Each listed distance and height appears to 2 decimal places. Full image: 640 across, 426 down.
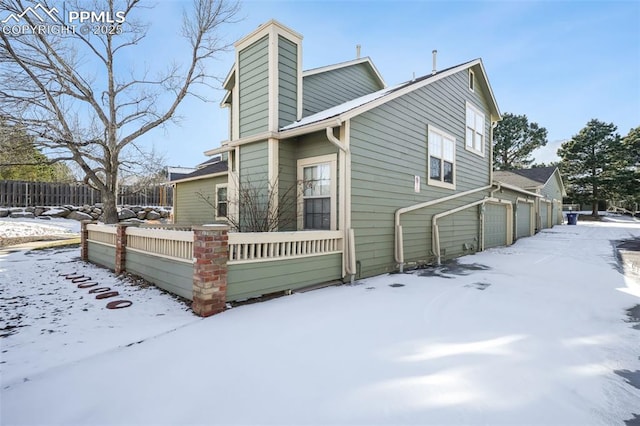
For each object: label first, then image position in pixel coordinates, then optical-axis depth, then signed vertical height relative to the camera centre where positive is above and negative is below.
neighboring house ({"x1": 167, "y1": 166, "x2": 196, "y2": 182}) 24.63 +3.73
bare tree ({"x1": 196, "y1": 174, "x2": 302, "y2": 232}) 6.40 +0.11
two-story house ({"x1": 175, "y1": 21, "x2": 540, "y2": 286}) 5.82 +1.26
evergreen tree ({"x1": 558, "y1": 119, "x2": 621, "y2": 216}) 28.78 +5.02
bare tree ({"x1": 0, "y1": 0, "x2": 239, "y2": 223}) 9.91 +4.76
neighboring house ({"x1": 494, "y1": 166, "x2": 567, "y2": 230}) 18.83 +1.78
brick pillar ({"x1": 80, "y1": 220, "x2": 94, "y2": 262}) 8.08 -0.85
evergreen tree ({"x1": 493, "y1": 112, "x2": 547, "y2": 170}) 33.56 +8.06
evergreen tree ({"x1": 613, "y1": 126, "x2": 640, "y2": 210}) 27.09 +4.38
